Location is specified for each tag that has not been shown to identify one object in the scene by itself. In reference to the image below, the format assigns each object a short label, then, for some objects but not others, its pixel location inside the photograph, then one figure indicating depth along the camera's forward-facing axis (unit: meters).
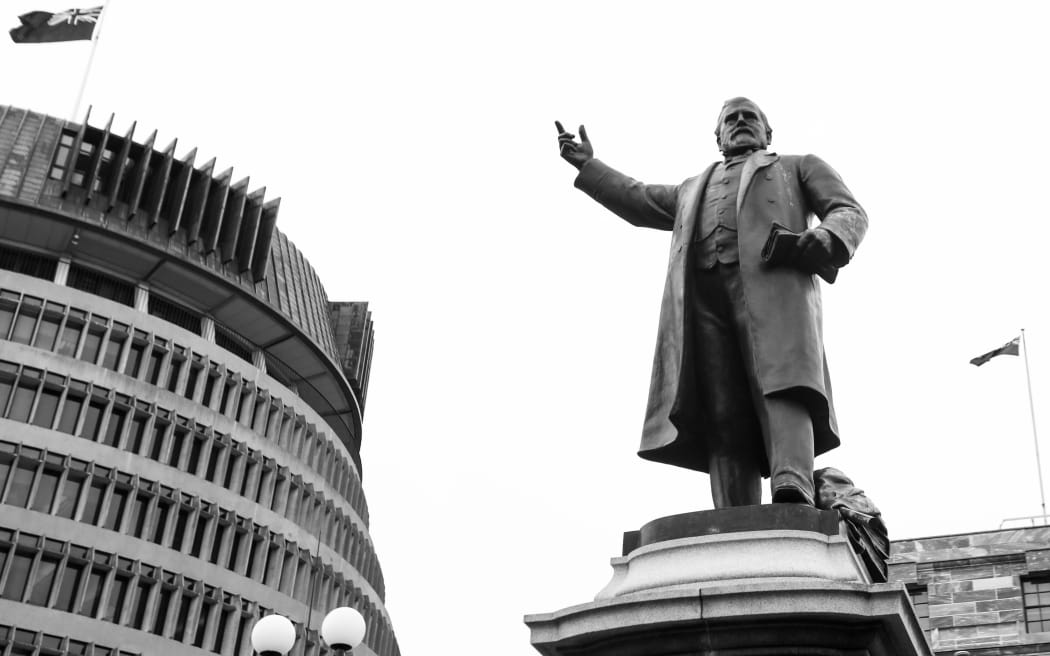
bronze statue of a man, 7.02
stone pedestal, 5.77
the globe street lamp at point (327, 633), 13.23
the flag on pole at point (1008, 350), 38.00
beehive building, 53.22
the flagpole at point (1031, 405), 37.78
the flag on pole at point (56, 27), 57.97
